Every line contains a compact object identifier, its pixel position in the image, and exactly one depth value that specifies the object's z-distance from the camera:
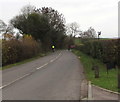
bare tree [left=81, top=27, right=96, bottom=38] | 97.32
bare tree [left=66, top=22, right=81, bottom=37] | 116.50
